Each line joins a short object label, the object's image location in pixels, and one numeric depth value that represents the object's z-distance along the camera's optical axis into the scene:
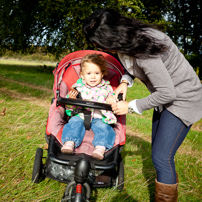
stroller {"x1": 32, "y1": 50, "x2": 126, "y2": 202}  1.72
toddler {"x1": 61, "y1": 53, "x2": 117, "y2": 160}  2.05
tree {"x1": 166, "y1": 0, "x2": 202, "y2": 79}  14.16
